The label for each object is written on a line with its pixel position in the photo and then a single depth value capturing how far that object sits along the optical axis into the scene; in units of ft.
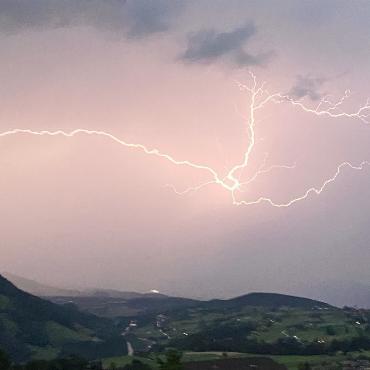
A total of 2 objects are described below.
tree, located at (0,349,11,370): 248.85
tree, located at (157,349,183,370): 212.95
